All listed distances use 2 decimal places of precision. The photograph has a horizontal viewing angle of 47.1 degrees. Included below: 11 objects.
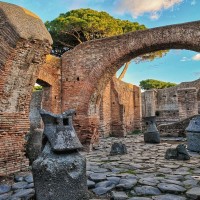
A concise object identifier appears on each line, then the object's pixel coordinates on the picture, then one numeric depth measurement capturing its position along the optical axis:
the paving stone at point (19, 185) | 3.88
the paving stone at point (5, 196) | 3.40
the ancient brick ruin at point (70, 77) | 4.91
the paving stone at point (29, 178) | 4.25
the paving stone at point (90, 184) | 3.76
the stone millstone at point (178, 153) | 5.90
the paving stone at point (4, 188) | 3.79
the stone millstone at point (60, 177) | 2.94
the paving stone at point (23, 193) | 3.41
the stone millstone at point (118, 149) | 6.88
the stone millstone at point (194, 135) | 7.29
